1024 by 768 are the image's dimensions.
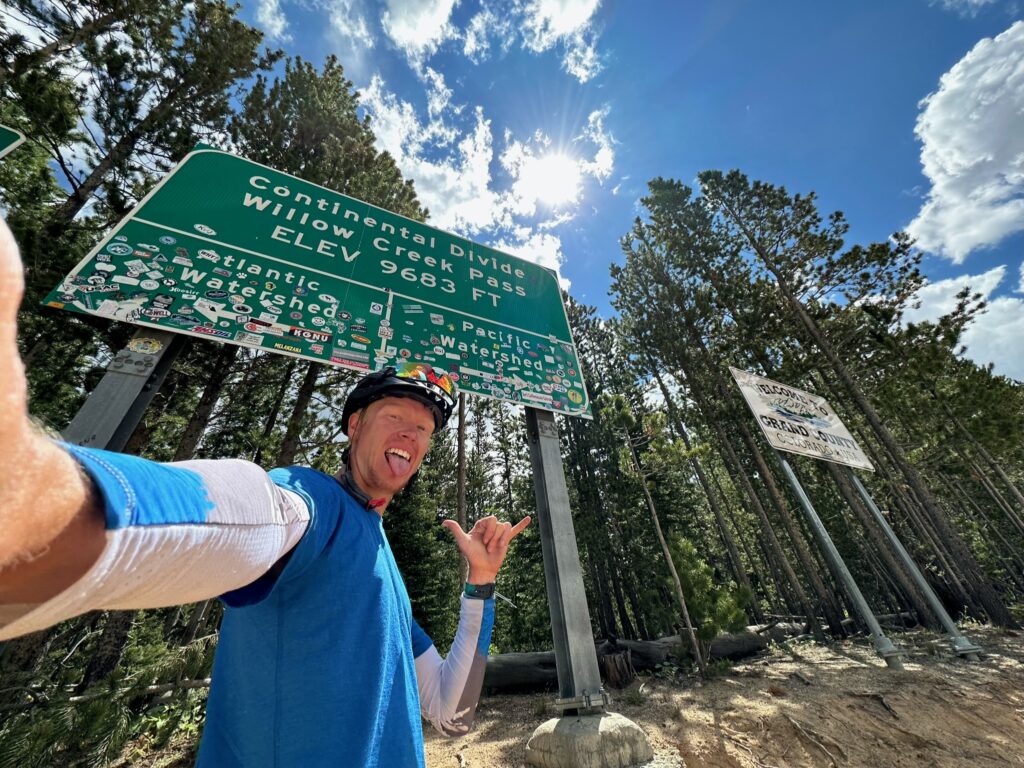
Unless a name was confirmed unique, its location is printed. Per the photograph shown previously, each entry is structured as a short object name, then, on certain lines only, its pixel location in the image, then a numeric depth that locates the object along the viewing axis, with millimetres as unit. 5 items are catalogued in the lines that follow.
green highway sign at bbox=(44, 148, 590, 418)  3846
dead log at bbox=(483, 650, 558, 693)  8766
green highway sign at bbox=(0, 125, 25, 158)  3014
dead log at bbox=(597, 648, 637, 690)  8148
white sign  7672
